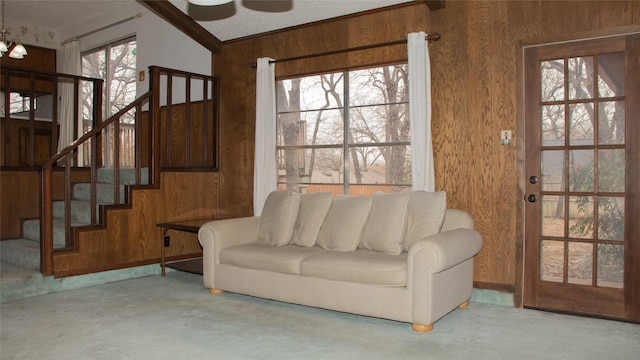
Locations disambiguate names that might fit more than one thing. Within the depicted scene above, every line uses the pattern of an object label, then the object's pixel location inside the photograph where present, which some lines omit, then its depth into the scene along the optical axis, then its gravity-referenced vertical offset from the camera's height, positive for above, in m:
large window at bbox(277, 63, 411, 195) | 4.78 +0.38
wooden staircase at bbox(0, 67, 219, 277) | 4.44 -0.30
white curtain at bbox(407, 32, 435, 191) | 4.09 +0.45
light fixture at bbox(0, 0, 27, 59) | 5.20 +1.28
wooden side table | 4.65 -0.55
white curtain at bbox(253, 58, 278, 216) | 5.19 +0.32
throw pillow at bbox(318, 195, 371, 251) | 3.85 -0.43
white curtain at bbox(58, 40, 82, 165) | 7.16 +0.79
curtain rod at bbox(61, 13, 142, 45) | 6.74 +2.06
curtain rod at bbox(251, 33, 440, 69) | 4.12 +1.12
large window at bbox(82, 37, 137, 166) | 7.02 +1.27
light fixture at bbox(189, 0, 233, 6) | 2.76 +0.94
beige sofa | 3.16 -0.62
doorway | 3.41 -0.05
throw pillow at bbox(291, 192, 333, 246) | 4.11 -0.40
